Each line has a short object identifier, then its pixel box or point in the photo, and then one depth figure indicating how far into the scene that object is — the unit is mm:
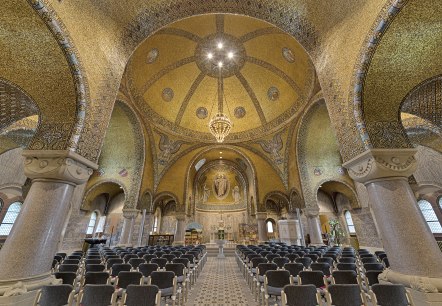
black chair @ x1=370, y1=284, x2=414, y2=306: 2639
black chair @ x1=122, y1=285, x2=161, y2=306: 2635
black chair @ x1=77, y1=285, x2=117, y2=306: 2621
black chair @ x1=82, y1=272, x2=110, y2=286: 3821
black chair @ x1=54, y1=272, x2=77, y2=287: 3881
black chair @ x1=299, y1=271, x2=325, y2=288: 3863
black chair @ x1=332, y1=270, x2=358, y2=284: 3777
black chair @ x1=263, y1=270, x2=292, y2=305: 3938
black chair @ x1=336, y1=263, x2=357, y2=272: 4828
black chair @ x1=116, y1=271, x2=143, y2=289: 3763
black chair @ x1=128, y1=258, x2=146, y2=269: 5420
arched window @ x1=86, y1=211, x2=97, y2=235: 17456
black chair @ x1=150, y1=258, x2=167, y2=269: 5672
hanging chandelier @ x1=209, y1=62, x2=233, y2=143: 10703
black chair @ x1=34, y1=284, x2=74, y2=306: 2691
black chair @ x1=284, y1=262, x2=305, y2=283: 4691
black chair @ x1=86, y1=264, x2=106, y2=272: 4664
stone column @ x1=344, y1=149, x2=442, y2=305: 3254
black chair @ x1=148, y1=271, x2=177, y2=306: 3920
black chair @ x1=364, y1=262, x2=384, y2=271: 4746
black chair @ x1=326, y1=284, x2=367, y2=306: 2674
